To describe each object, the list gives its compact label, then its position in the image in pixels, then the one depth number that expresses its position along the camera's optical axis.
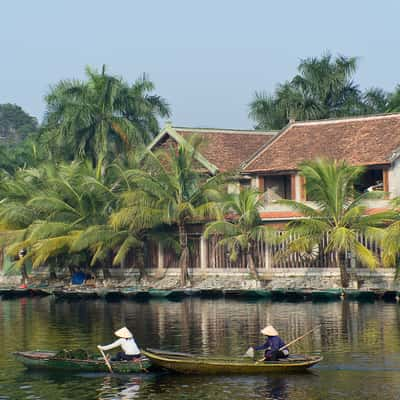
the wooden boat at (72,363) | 29.75
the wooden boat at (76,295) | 56.06
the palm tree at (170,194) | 55.03
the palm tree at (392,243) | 48.34
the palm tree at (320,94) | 72.12
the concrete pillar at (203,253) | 58.53
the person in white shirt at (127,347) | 29.89
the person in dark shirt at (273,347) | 29.36
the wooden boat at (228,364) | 28.95
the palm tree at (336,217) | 50.28
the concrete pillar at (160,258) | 60.34
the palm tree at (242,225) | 54.16
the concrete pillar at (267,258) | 56.22
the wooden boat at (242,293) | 52.28
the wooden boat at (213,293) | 53.84
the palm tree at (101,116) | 66.12
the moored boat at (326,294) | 50.22
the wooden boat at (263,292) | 51.81
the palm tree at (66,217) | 57.44
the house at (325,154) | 55.31
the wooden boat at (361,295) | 49.41
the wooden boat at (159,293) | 53.78
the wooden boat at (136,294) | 54.44
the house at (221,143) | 62.31
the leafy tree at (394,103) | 71.89
